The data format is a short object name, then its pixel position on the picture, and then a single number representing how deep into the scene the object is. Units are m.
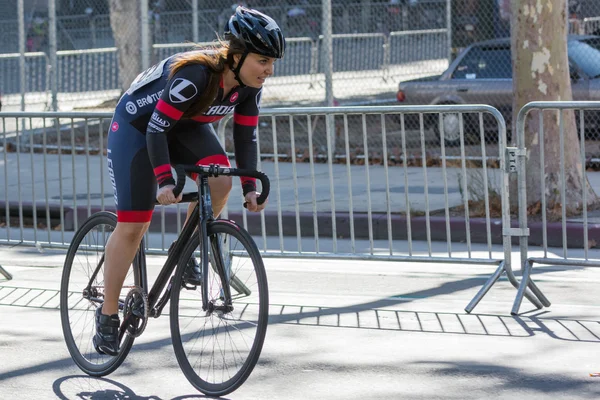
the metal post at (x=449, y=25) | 17.50
